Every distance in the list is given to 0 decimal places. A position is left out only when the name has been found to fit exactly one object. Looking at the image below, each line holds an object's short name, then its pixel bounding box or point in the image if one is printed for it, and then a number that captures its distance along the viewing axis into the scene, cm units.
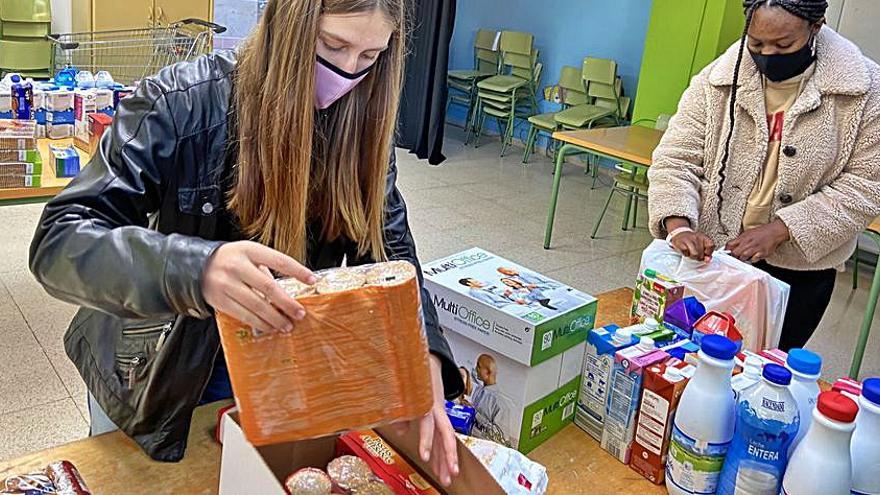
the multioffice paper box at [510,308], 119
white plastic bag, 145
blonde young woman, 91
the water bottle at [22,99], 290
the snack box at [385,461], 94
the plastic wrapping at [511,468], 98
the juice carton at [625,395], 119
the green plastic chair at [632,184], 465
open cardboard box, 75
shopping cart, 426
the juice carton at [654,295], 147
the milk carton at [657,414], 113
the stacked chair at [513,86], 705
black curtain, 650
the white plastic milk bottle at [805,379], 104
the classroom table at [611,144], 407
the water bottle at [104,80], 329
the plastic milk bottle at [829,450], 90
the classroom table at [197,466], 103
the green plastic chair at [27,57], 556
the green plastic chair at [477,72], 757
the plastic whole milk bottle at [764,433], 99
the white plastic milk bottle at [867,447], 94
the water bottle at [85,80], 326
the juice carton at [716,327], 133
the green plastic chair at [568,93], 675
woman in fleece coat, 172
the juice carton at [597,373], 125
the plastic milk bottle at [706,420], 104
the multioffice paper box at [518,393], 122
